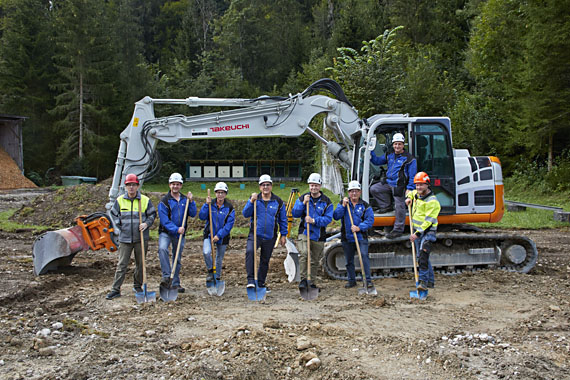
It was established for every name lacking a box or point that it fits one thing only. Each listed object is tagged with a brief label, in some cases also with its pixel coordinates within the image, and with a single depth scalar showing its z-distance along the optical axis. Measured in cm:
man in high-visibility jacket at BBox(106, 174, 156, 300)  801
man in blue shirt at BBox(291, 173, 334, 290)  834
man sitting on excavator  873
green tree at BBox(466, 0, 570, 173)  2077
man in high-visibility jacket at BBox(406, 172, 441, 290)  825
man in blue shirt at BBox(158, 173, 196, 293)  811
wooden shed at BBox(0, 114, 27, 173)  3256
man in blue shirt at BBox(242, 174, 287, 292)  826
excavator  921
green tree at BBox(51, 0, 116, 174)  3469
